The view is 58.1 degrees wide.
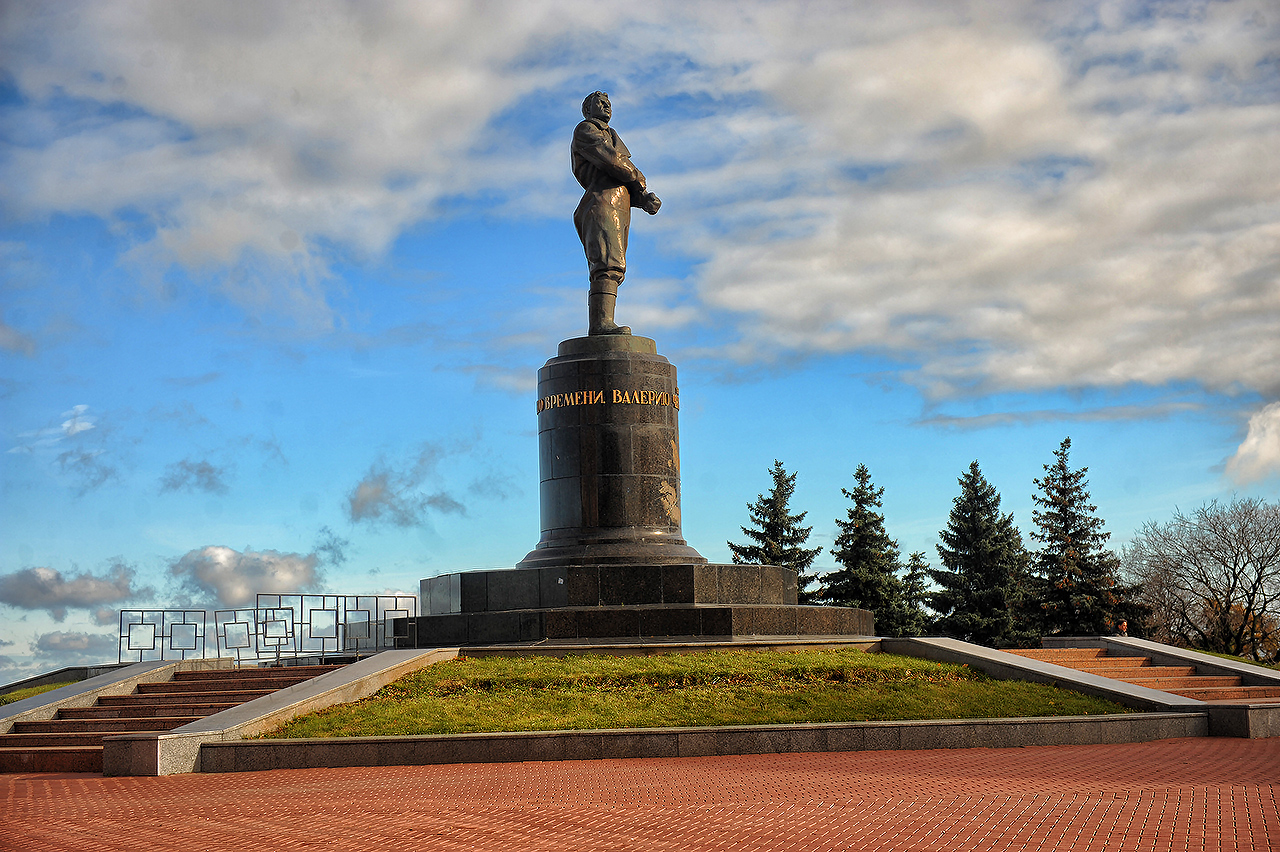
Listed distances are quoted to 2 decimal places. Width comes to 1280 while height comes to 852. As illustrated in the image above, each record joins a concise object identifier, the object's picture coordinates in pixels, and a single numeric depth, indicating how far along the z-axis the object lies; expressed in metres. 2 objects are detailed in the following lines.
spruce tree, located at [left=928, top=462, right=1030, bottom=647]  32.62
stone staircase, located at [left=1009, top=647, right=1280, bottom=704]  16.72
